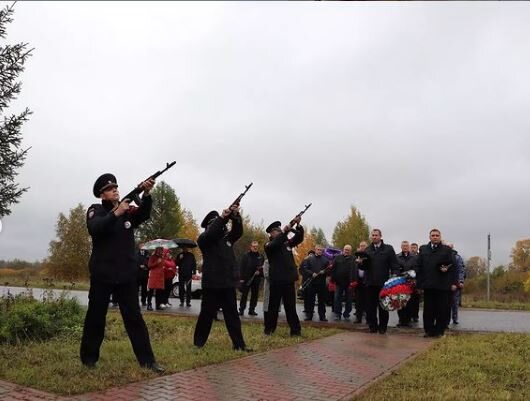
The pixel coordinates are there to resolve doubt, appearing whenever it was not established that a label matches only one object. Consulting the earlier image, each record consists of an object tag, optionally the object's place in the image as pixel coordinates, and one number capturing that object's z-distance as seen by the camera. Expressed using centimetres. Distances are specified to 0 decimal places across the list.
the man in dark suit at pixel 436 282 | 1030
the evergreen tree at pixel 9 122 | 938
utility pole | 2283
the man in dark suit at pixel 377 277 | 1108
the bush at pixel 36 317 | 812
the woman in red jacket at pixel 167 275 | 1625
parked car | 2259
